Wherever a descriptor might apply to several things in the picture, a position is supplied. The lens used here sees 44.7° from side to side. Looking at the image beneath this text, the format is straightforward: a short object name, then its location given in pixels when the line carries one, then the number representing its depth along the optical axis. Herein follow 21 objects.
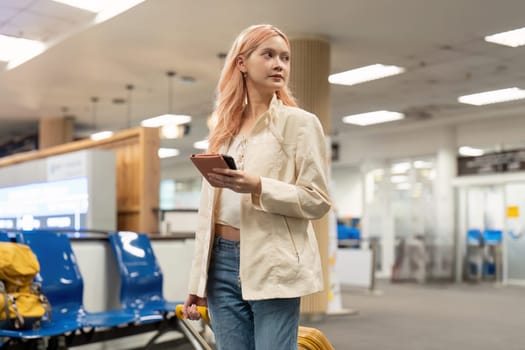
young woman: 1.50
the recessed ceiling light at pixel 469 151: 14.09
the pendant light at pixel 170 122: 11.91
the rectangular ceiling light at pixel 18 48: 8.71
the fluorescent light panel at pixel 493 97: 11.24
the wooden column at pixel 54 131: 13.52
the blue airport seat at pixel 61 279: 4.30
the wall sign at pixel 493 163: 13.10
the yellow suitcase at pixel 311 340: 2.08
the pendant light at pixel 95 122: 12.10
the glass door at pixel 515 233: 13.29
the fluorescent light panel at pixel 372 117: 13.60
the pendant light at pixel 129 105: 10.90
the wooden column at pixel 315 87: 7.84
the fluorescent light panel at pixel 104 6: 7.16
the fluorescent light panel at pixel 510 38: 7.91
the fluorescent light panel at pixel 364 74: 9.66
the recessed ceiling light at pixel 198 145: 17.58
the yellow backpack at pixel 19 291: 3.60
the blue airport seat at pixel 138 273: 4.88
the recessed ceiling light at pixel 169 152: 19.41
